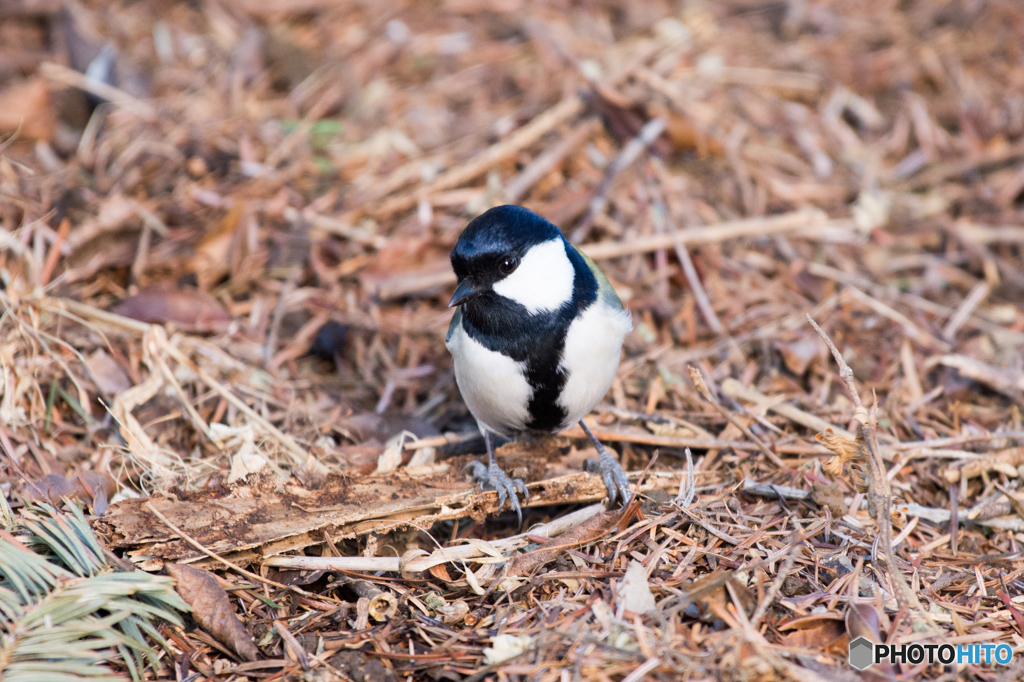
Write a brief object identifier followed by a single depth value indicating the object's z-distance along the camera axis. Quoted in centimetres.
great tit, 601
